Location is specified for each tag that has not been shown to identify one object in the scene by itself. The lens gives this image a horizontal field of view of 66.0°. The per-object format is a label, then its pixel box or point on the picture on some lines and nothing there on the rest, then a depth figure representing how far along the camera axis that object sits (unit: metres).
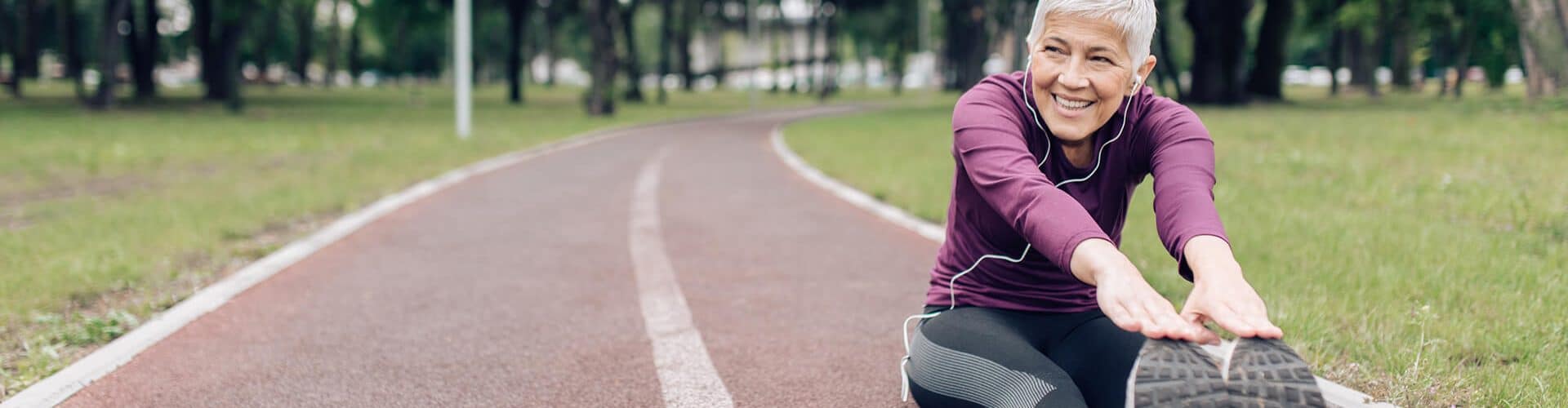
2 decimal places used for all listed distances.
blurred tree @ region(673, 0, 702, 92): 59.13
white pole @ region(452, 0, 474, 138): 21.16
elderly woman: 2.49
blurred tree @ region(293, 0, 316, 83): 64.71
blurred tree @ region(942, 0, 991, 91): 42.38
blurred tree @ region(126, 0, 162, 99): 36.75
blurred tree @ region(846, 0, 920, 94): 60.06
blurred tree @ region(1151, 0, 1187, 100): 19.33
